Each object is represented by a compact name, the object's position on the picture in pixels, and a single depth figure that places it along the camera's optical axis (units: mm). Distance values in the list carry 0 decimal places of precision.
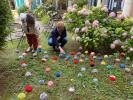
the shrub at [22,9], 11378
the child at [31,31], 5023
